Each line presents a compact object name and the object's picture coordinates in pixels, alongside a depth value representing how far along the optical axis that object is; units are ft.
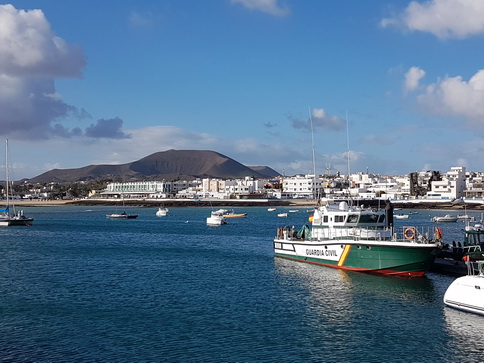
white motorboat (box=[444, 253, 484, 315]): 85.51
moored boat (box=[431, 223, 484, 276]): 126.91
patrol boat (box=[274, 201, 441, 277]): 116.16
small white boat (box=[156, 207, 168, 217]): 484.66
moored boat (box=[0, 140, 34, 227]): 331.98
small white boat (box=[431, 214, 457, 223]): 365.81
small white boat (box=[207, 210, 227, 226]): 345.51
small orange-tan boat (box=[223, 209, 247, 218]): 448.29
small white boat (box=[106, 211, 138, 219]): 449.52
